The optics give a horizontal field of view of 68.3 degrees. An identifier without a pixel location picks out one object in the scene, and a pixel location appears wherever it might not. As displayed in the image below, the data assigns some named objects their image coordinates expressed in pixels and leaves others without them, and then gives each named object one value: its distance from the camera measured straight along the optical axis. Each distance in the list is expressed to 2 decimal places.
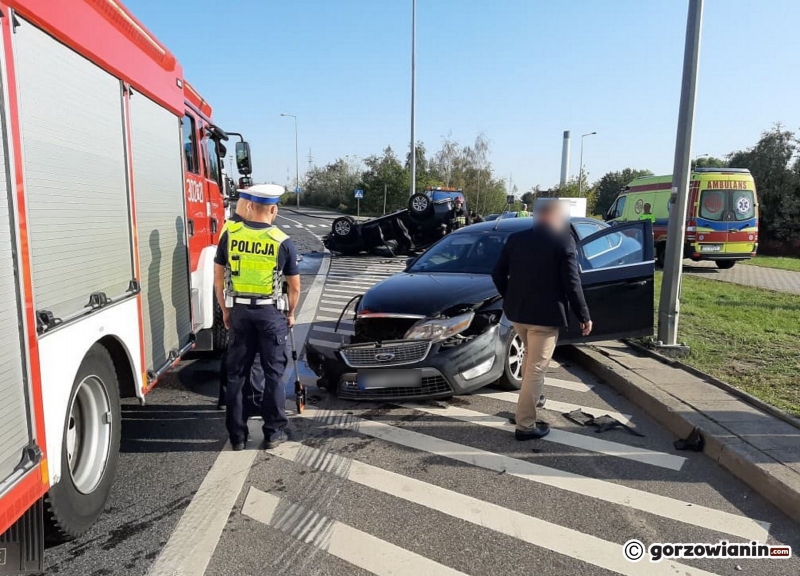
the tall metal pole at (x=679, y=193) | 6.30
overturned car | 18.23
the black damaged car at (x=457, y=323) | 4.93
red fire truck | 2.30
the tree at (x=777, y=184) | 28.78
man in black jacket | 4.18
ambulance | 15.91
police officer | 4.00
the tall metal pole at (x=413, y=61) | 27.17
